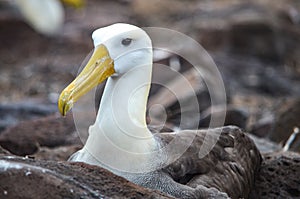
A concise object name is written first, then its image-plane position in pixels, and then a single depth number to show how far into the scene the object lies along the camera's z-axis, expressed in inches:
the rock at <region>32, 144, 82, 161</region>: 409.7
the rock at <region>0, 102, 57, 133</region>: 600.6
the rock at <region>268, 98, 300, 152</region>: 503.8
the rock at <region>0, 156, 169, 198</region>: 254.2
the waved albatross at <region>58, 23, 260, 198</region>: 309.7
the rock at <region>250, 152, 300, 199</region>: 344.2
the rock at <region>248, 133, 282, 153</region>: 439.8
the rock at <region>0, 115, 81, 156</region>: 459.1
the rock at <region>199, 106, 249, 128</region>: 546.6
